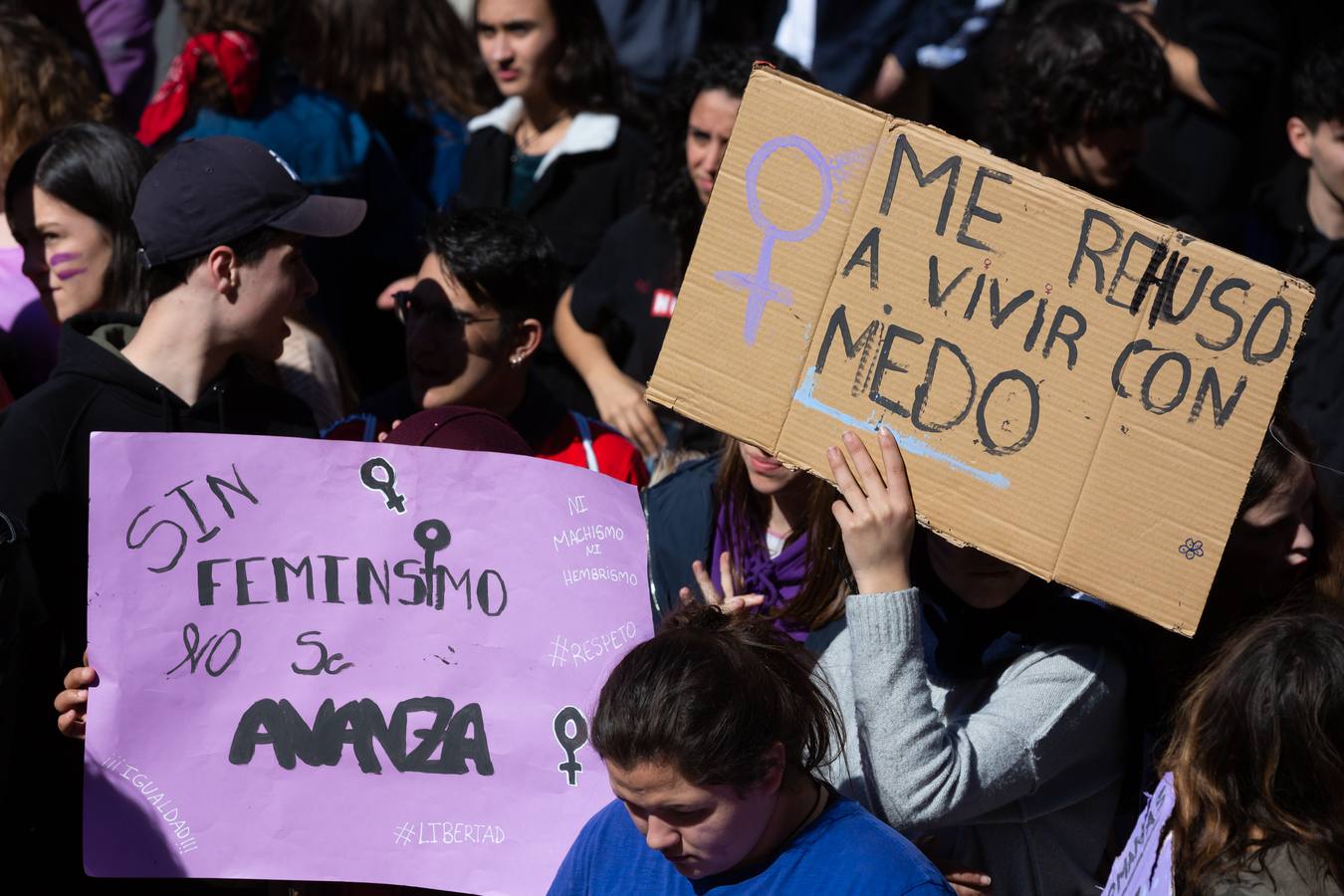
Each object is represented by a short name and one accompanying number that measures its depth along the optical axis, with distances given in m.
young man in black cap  6.03
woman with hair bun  4.61
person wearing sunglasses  7.97
